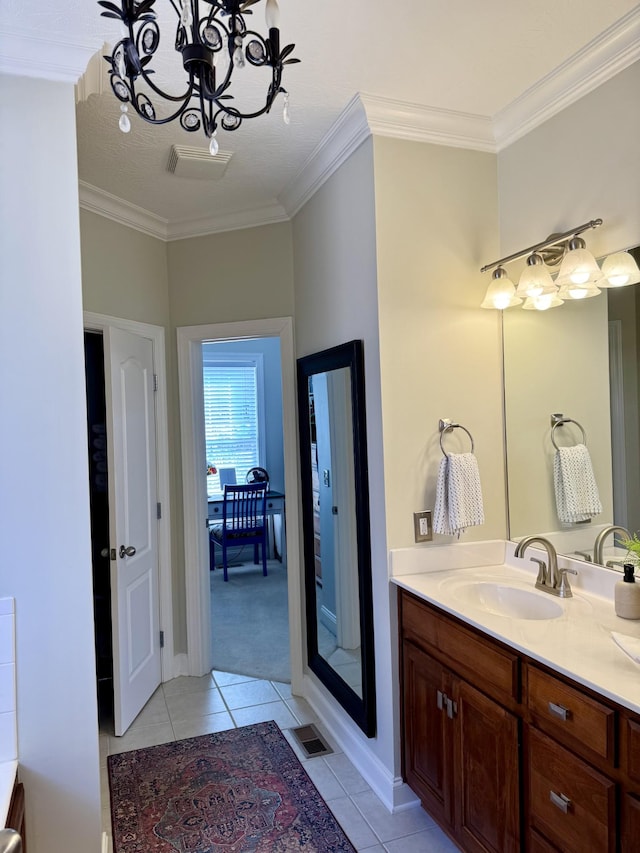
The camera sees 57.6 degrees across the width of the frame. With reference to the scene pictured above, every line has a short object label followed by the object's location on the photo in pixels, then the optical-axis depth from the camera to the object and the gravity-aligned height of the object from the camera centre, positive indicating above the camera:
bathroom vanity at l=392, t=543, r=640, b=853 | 1.35 -0.82
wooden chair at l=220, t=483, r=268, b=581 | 5.77 -0.91
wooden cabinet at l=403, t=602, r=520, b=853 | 1.69 -1.08
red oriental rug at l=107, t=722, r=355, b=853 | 2.14 -1.52
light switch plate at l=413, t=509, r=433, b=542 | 2.35 -0.42
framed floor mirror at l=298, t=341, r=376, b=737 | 2.46 -0.49
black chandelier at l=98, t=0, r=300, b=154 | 1.07 +0.73
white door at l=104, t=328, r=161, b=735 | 2.91 -0.49
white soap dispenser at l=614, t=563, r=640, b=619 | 1.76 -0.55
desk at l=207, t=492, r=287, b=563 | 5.97 -0.84
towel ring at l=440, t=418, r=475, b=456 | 2.38 -0.02
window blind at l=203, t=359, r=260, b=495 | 6.63 +0.13
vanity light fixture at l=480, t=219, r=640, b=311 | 1.93 +0.50
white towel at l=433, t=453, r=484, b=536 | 2.25 -0.30
